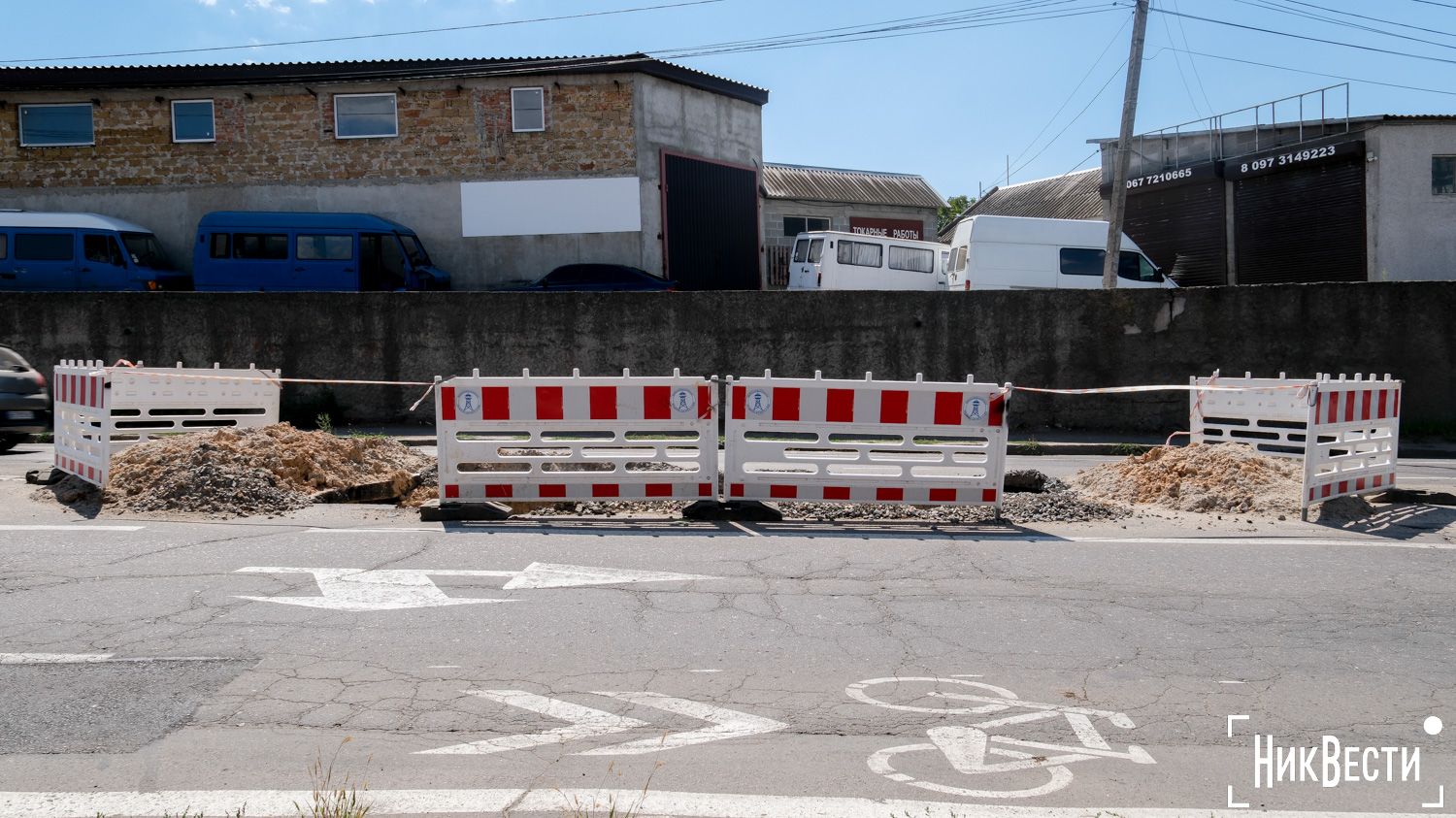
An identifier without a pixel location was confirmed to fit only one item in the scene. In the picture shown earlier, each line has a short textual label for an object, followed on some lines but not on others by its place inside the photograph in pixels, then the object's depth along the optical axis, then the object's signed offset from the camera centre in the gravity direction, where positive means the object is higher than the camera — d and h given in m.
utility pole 22.23 +4.50
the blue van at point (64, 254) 24.02 +2.79
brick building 27.16 +5.73
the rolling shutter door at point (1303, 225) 28.23 +3.83
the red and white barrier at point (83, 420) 9.52 -0.38
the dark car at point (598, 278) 24.98 +2.19
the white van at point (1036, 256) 23.86 +2.52
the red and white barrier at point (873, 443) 9.14 -0.59
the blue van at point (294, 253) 24.92 +2.85
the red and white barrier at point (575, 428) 9.12 -0.46
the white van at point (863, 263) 25.73 +2.63
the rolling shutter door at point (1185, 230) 31.59 +4.16
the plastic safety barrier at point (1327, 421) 9.39 -0.52
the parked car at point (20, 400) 14.06 -0.28
